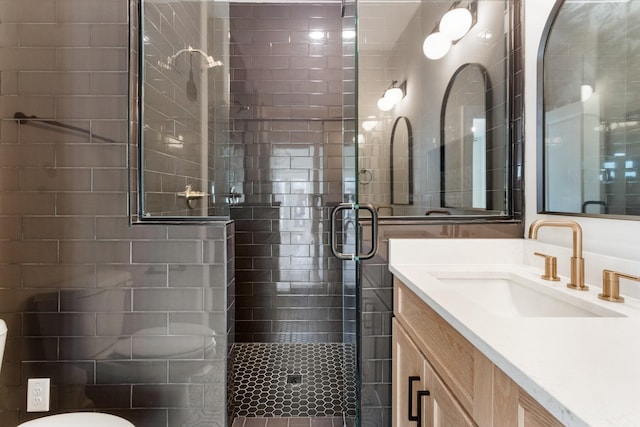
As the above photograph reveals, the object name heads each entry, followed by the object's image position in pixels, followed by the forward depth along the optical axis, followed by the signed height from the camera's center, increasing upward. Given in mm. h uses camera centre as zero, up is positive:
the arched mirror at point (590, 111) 1045 +361
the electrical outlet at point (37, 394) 1498 -782
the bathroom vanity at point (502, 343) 523 -258
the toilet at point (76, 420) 1210 -744
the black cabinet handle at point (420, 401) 1058 -587
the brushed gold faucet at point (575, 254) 1086 -127
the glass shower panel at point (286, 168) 2732 +380
